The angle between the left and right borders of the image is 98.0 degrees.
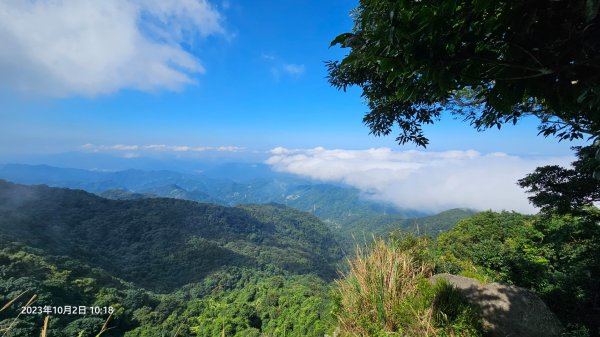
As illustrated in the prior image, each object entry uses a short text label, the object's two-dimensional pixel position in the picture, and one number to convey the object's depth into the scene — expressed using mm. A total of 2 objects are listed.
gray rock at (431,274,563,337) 3990
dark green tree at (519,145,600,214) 6527
